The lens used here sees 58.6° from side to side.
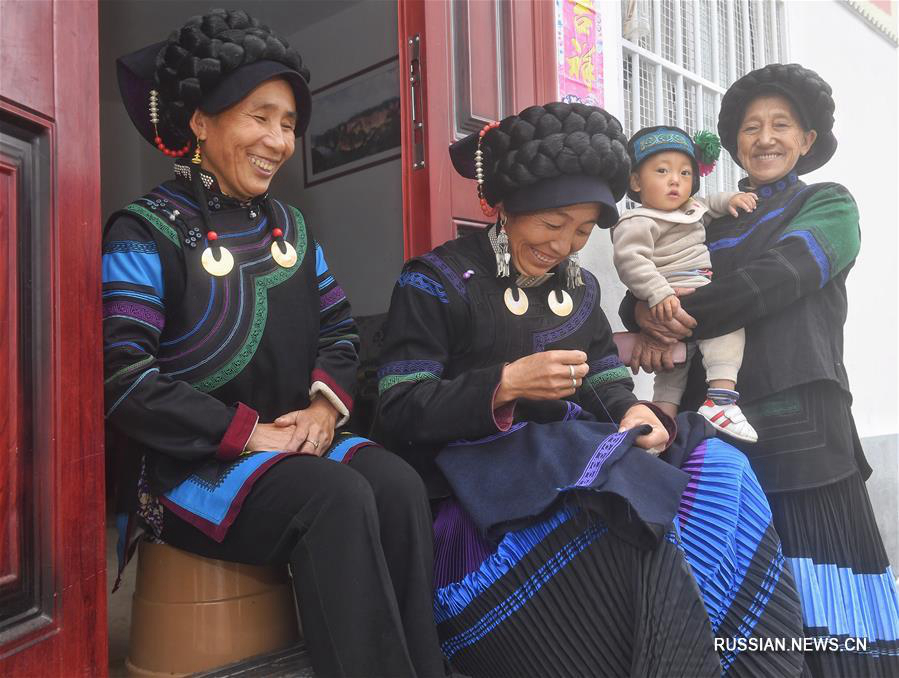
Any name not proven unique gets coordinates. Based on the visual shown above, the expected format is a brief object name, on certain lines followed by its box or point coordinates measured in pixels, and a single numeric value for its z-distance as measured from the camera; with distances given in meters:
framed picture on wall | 5.25
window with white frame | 3.87
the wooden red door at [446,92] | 2.99
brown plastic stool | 1.97
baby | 2.61
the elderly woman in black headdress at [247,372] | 1.81
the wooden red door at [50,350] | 1.65
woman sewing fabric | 1.88
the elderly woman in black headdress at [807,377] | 2.43
